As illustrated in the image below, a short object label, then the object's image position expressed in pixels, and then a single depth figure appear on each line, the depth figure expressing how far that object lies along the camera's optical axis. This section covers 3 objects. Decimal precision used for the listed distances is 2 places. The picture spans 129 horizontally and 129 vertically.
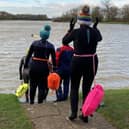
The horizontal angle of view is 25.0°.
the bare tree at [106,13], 78.15
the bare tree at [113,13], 79.52
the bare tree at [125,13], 79.93
